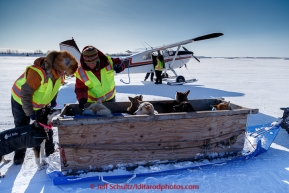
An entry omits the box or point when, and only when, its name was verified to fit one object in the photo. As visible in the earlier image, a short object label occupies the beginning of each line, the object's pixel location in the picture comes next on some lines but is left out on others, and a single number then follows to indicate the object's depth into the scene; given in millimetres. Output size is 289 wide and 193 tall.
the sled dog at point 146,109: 2203
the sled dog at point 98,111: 2139
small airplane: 9656
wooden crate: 2029
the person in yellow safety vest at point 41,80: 1945
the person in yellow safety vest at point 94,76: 2357
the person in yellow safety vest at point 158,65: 9550
